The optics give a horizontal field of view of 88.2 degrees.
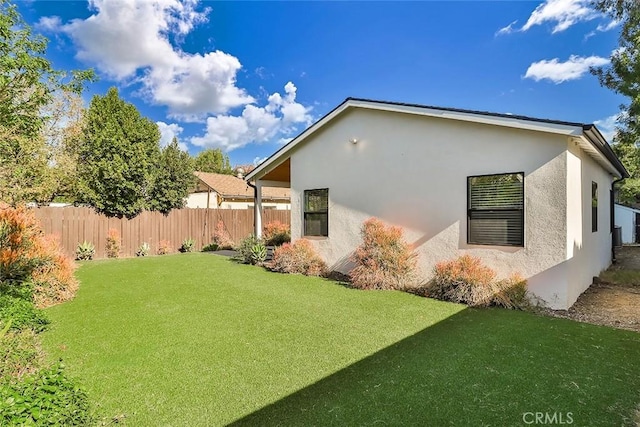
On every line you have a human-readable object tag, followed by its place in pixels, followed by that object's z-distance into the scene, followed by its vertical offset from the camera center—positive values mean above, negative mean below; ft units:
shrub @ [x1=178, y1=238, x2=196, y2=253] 56.65 -5.09
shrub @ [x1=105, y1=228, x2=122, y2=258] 49.03 -4.09
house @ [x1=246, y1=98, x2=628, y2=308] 22.15 +2.36
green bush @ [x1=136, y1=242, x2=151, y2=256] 51.80 -5.26
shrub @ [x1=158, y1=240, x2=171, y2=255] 53.88 -5.15
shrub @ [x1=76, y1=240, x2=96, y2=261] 46.29 -4.94
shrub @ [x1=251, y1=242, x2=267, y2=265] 41.09 -4.77
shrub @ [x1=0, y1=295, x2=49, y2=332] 16.21 -5.07
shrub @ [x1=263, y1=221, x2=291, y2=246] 49.44 -2.75
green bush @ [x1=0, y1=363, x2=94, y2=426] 7.72 -4.68
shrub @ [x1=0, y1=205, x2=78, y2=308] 22.43 -3.28
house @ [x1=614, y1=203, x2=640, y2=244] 69.56 -1.50
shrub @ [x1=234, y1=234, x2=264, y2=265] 41.48 -4.26
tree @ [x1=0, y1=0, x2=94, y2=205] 15.92 +7.49
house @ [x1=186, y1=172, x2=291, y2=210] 85.51 +5.72
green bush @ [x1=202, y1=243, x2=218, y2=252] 58.54 -5.61
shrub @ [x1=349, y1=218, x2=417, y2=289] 27.76 -4.05
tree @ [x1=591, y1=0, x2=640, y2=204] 30.94 +15.21
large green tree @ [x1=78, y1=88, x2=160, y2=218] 50.03 +9.14
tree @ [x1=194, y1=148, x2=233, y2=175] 157.07 +27.58
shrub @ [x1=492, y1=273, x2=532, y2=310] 22.40 -5.42
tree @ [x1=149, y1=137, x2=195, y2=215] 56.80 +6.53
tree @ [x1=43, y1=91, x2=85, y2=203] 58.90 +14.78
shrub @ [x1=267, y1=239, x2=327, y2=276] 35.14 -4.81
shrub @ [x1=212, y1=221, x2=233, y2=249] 60.03 -3.97
